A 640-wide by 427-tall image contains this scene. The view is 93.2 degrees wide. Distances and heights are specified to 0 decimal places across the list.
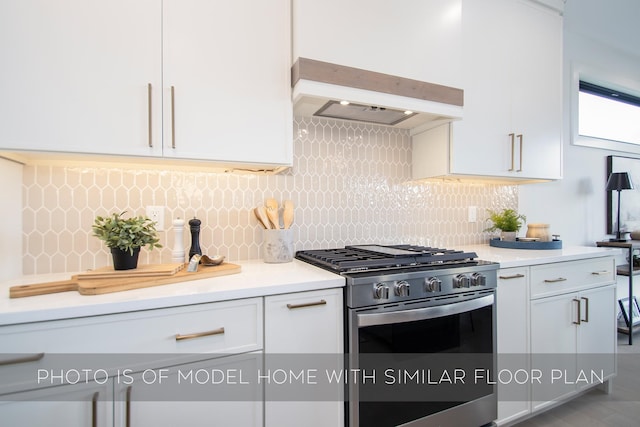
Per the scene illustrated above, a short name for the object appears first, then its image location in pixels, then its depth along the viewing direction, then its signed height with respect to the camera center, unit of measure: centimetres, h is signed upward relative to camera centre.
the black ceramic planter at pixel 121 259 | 125 -19
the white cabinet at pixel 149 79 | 107 +54
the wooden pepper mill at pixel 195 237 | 150 -12
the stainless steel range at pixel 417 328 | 125 -52
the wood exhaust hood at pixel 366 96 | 142 +60
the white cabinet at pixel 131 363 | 87 -48
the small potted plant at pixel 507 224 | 228 -8
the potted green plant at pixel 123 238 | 124 -10
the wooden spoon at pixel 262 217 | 163 -2
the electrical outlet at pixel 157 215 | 151 -1
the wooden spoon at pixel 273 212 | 164 +0
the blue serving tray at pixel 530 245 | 213 -23
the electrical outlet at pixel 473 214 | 237 -1
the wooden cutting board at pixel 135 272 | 114 -23
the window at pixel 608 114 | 306 +106
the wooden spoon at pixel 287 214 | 167 -1
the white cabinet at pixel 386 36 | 144 +91
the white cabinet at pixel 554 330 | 166 -71
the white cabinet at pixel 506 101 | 192 +77
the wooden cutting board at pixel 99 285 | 100 -25
